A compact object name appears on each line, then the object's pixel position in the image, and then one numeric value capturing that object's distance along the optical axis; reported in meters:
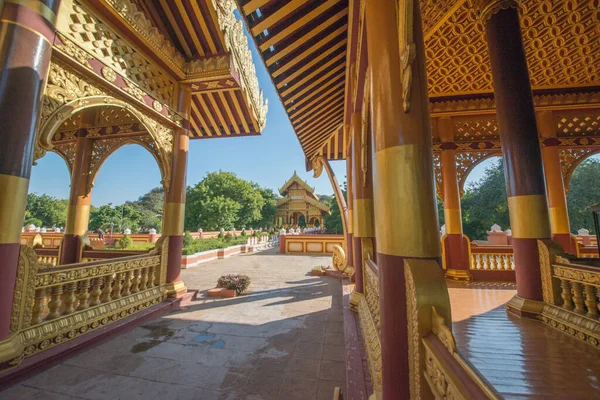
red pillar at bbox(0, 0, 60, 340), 2.29
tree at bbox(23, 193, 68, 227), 34.78
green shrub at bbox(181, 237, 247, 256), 10.46
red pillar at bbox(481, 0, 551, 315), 3.24
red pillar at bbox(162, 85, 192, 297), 4.87
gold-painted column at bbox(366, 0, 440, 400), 1.41
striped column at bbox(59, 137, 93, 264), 5.81
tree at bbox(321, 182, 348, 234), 26.43
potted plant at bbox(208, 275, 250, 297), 5.33
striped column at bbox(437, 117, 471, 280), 6.07
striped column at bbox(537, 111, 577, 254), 5.77
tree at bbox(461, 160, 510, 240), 20.94
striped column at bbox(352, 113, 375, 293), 3.83
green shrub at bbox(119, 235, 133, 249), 12.60
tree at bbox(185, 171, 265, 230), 25.83
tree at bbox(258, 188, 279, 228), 35.25
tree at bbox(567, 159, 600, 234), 19.12
